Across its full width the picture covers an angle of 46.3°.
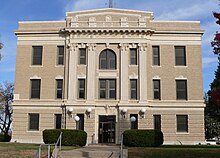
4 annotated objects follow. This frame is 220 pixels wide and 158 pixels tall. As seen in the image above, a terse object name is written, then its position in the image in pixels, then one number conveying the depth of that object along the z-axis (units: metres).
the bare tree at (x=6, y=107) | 40.17
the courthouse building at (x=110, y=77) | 25.16
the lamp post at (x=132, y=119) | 24.33
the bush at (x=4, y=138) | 28.77
